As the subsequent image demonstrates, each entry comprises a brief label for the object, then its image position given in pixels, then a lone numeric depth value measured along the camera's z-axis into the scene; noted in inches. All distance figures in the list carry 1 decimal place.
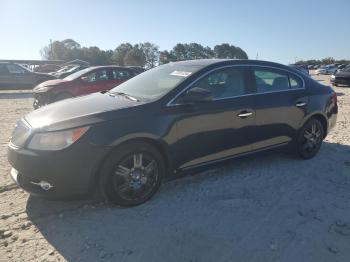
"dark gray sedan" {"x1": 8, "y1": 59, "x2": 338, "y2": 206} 143.8
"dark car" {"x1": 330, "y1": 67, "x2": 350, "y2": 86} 829.8
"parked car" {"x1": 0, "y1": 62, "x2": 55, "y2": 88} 745.0
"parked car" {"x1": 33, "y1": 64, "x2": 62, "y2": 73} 1342.6
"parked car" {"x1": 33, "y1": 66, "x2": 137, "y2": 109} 439.8
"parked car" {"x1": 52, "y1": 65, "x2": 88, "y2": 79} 754.7
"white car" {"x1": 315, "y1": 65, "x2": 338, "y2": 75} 2032.5
